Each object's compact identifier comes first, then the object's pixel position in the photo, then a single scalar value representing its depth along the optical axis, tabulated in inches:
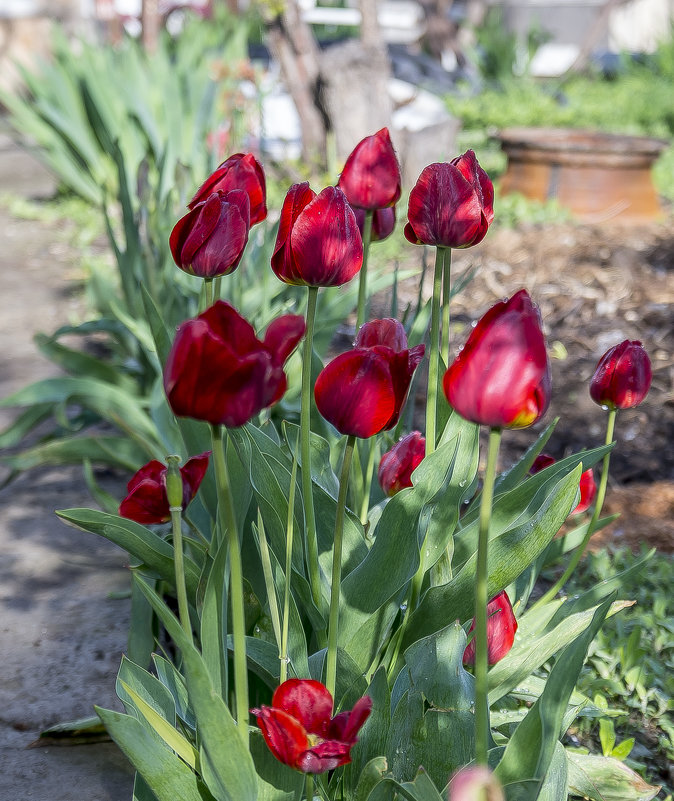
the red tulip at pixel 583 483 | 55.9
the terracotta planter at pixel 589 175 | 205.5
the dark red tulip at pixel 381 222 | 56.7
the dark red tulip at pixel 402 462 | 49.8
